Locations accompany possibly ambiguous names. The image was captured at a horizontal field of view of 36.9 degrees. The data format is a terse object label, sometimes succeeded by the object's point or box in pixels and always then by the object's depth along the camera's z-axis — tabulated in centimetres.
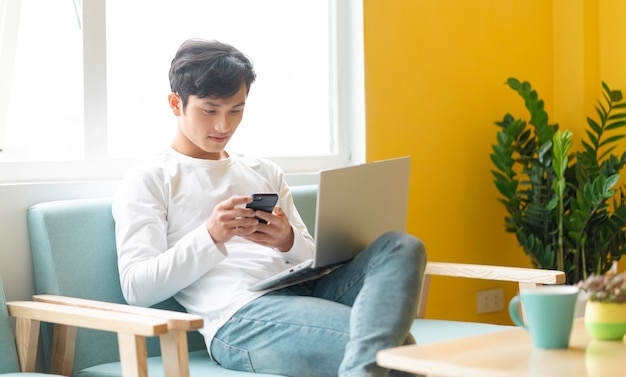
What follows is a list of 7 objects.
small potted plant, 168
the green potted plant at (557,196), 342
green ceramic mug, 160
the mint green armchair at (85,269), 224
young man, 190
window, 254
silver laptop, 204
